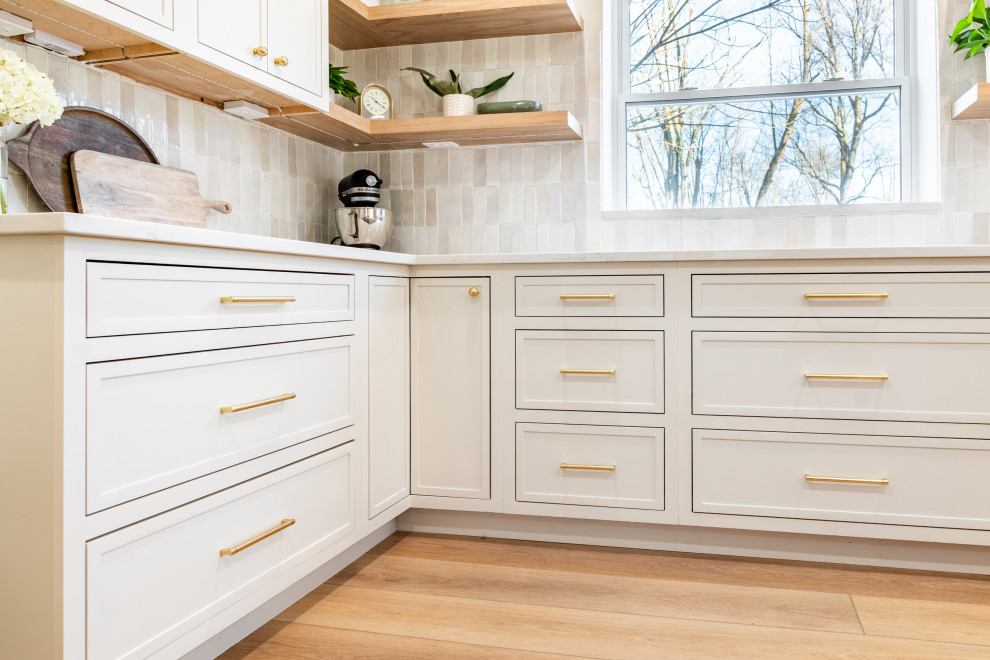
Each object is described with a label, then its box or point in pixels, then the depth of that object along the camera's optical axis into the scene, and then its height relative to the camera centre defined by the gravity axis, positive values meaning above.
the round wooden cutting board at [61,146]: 1.66 +0.38
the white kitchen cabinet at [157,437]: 1.17 -0.21
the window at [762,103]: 2.84 +0.82
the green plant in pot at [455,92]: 2.84 +0.86
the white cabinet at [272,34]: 1.91 +0.76
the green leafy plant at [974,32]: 2.47 +0.94
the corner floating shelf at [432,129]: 2.63 +0.68
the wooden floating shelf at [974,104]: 2.39 +0.69
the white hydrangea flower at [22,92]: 1.35 +0.40
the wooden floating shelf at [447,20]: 2.69 +1.08
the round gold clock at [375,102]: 2.87 +0.81
